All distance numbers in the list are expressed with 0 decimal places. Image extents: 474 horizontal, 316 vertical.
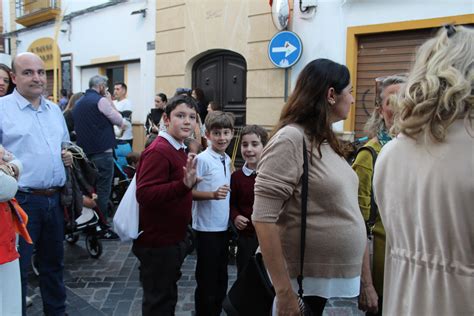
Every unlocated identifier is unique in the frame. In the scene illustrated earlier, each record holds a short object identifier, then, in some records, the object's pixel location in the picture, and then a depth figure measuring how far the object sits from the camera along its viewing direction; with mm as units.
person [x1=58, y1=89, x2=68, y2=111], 10834
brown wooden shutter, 6660
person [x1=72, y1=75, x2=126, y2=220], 5863
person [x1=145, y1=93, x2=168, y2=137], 6816
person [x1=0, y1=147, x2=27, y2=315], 2461
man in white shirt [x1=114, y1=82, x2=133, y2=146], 9187
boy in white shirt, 3182
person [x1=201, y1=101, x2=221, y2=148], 7627
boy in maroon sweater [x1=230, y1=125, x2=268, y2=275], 3328
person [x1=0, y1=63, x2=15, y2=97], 3522
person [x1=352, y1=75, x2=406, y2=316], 2182
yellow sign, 13414
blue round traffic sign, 7604
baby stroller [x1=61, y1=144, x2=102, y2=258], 3387
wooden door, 9000
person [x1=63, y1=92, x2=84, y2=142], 6207
